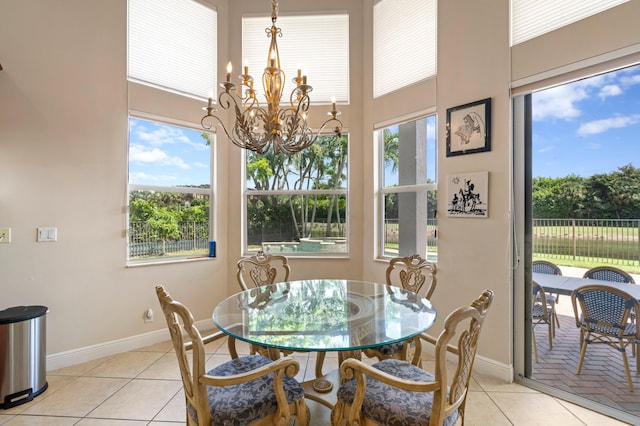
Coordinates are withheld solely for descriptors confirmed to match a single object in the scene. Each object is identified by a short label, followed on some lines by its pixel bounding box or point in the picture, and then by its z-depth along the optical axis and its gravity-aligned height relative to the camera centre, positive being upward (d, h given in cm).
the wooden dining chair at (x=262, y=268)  293 -50
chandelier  210 +65
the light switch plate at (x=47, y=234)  272 -16
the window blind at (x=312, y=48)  383 +206
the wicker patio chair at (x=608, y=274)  215 -42
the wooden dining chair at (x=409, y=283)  212 -62
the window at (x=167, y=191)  332 +27
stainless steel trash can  225 -105
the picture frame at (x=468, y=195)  271 +19
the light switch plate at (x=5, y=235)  257 -16
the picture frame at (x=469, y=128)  271 +79
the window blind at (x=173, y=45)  328 +190
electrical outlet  328 -105
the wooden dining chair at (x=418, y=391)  131 -85
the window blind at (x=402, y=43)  320 +188
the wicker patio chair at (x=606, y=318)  213 -74
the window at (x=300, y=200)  391 +19
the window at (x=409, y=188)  329 +30
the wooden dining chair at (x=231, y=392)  138 -86
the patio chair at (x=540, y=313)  255 -80
